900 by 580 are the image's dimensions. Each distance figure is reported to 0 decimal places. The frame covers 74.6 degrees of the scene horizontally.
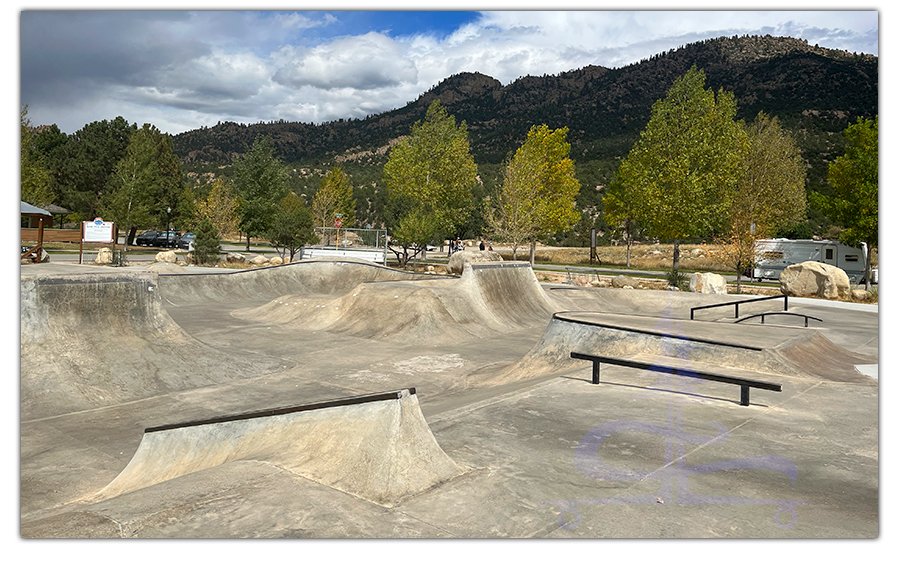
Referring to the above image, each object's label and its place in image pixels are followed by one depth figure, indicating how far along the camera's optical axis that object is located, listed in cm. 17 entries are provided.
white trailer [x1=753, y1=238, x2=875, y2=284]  3111
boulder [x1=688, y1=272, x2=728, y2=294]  2397
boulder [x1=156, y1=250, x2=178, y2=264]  3188
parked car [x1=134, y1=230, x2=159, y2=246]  5153
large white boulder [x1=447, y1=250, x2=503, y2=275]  3075
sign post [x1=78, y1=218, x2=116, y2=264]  2991
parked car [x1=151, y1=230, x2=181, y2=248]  5056
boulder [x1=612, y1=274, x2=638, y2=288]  2758
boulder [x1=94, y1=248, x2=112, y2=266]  3005
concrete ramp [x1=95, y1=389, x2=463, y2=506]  417
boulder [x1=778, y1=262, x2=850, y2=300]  2259
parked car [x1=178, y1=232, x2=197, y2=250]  5001
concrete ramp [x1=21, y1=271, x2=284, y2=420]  869
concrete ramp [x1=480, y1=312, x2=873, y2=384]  844
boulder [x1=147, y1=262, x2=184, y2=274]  2370
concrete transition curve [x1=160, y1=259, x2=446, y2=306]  2042
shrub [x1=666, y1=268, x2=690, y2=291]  2608
